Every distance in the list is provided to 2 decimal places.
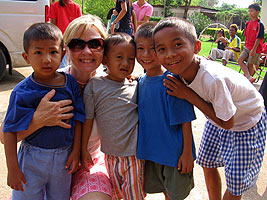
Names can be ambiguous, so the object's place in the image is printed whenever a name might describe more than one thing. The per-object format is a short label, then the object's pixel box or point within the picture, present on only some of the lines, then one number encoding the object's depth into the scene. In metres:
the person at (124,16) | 5.17
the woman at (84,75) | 1.50
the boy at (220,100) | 1.51
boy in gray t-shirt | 1.64
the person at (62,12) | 4.84
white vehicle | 4.96
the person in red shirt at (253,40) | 6.42
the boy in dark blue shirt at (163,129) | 1.59
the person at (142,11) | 6.03
